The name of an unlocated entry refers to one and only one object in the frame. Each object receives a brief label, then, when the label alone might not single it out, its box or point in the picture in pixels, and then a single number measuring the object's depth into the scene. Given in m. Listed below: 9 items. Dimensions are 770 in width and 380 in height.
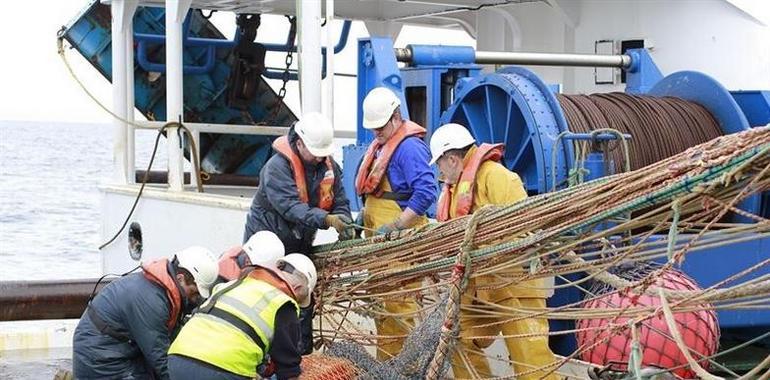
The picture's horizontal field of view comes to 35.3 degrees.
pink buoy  6.12
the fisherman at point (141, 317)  6.22
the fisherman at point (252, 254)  6.24
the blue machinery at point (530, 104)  7.25
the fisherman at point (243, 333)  5.16
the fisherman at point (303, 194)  6.71
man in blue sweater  6.94
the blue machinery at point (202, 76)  12.88
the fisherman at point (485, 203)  6.46
